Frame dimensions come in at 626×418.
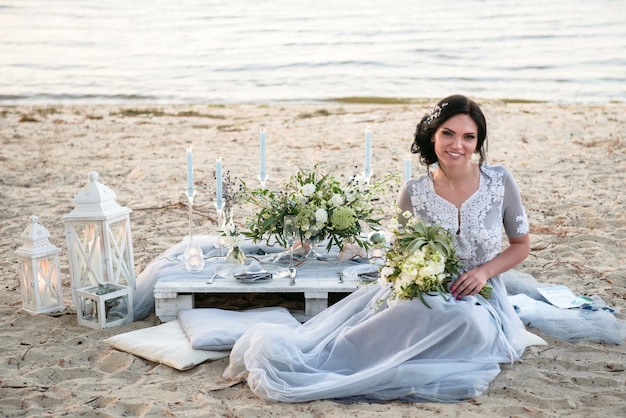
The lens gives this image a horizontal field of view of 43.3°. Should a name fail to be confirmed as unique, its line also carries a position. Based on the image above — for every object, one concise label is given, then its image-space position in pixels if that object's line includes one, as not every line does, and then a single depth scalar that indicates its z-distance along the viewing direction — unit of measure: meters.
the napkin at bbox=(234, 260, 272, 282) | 5.10
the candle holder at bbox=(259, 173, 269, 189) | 5.58
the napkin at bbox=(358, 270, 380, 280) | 5.09
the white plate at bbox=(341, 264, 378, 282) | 5.17
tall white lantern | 5.09
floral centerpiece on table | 5.18
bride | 4.05
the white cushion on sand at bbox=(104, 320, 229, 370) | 4.51
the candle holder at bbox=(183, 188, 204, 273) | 5.35
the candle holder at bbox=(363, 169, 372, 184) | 5.52
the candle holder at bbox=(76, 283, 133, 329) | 5.09
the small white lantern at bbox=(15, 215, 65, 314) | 5.22
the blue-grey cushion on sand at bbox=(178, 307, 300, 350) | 4.62
